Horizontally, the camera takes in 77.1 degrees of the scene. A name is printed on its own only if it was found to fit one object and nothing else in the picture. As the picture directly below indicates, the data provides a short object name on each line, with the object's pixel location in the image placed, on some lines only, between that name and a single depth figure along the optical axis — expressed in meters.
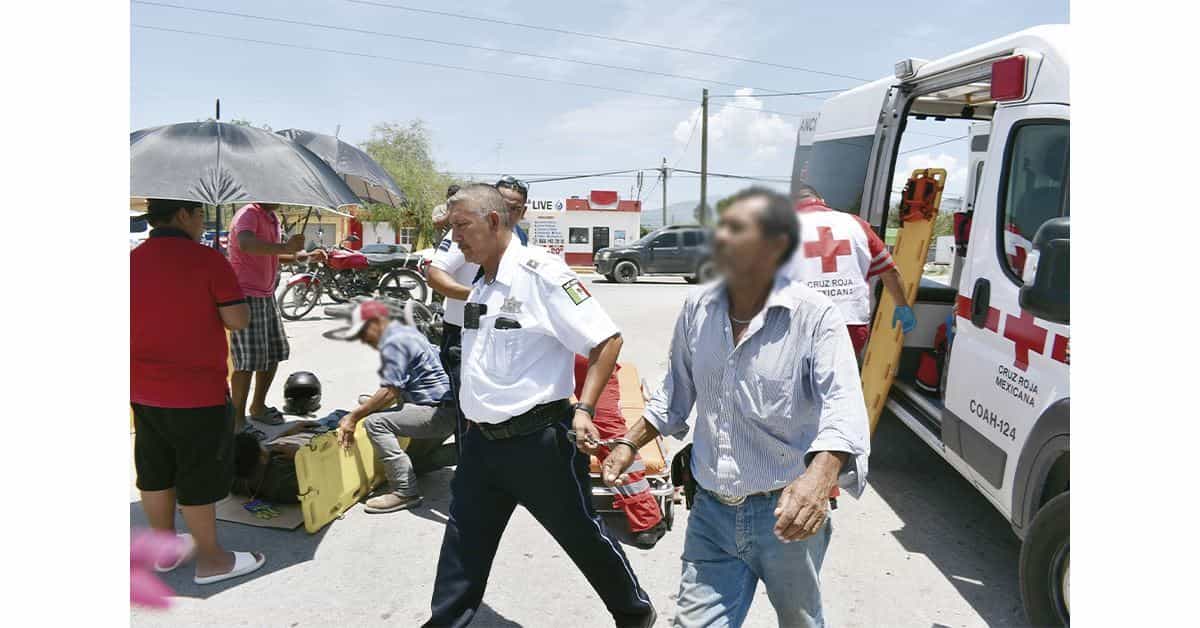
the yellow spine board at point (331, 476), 3.54
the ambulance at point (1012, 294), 2.52
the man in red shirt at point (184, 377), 2.60
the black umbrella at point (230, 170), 1.84
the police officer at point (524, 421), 2.28
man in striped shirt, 1.69
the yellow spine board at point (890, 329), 3.27
